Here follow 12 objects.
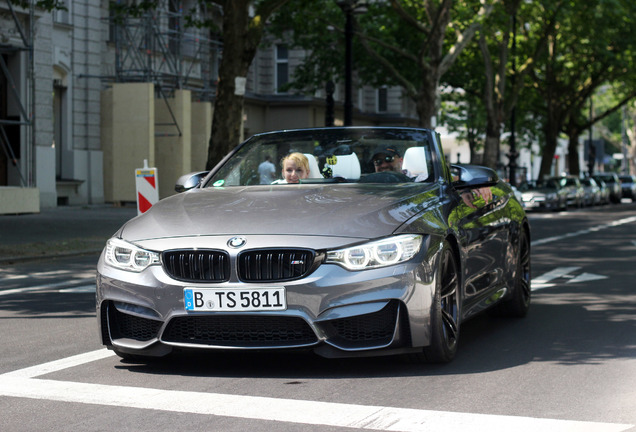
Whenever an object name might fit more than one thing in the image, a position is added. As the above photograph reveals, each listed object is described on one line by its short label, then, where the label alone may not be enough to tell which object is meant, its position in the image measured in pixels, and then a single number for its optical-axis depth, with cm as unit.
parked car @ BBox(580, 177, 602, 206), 5197
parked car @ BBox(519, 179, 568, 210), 4241
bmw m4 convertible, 608
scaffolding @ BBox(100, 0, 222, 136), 3438
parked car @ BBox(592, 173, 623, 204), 6197
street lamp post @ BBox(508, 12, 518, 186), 4834
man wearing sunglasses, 775
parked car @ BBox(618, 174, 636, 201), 7088
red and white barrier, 1747
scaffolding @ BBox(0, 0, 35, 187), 2716
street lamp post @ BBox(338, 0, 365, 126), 2578
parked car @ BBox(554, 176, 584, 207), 4645
